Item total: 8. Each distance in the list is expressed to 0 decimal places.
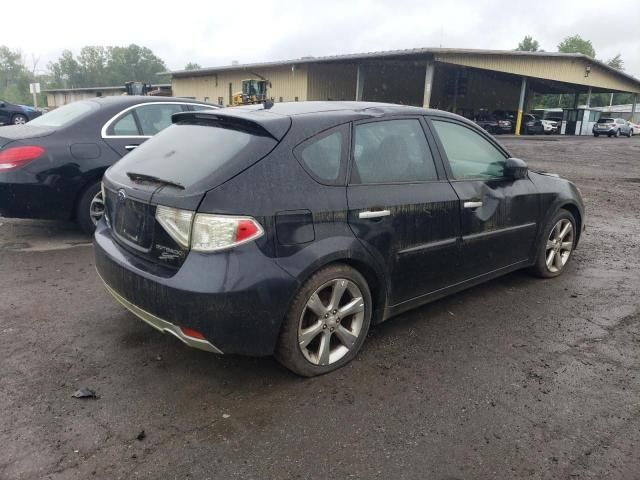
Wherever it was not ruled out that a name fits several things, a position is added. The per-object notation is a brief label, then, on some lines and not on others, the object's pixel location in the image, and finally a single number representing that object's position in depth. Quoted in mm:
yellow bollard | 35853
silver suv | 39438
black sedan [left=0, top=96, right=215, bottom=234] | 5156
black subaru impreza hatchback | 2666
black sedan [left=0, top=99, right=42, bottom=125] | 27125
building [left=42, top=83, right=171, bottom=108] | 55625
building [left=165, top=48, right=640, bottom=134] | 29953
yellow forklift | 34000
